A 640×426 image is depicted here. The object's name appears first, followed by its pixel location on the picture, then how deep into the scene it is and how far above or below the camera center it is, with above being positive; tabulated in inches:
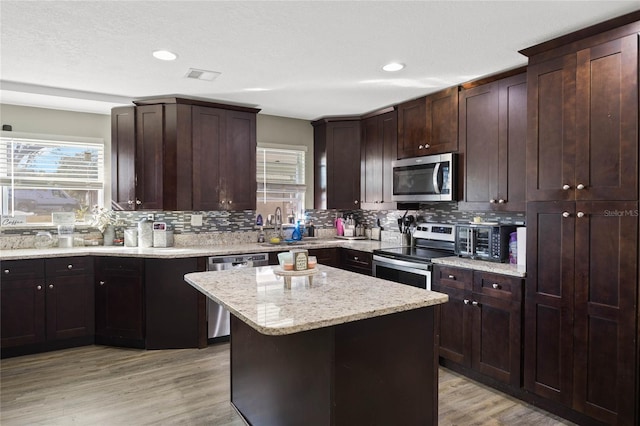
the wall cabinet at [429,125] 139.9 +32.1
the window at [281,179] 189.8 +14.8
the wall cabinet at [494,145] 117.6 +20.3
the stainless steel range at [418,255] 135.3 -17.0
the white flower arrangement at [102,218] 163.9 -3.9
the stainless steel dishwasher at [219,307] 149.6 -37.1
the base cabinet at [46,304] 135.4 -34.2
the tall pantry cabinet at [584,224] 86.7 -3.6
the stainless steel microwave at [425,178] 138.9 +11.6
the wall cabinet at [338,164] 188.5 +21.9
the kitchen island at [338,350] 65.1 -26.2
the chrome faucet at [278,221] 188.7 -5.9
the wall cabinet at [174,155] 156.8 +21.9
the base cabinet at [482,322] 108.7 -33.8
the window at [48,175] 155.5 +13.9
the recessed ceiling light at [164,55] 109.4 +43.7
